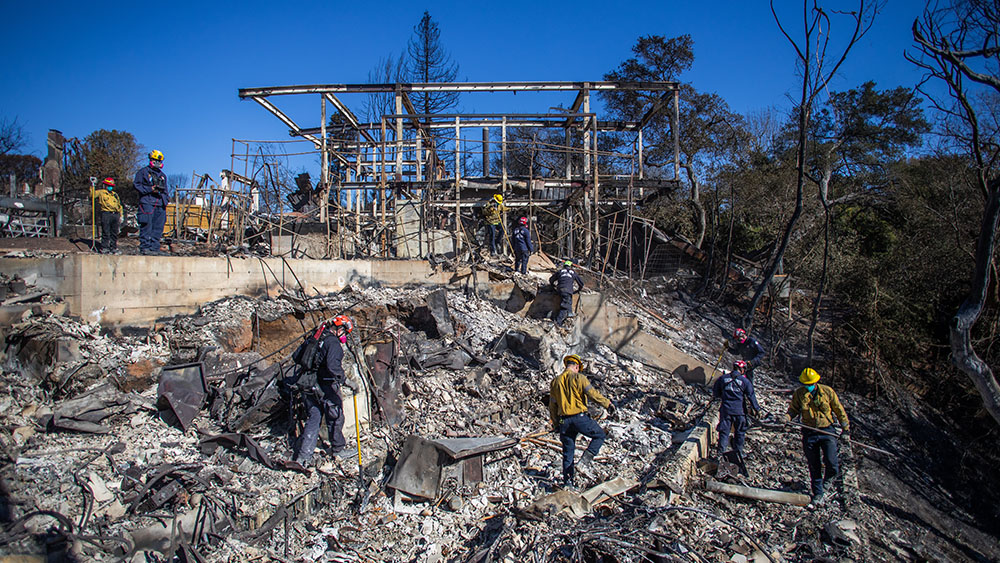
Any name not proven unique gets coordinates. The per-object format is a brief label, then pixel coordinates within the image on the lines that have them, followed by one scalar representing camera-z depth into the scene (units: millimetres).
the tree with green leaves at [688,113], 17766
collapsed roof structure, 12195
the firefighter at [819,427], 5789
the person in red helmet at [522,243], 10655
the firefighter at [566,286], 9727
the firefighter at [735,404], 6527
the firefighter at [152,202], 7855
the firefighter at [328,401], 5672
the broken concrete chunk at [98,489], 4555
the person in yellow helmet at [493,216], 11488
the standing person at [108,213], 7621
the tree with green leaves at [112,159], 20438
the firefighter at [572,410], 5609
